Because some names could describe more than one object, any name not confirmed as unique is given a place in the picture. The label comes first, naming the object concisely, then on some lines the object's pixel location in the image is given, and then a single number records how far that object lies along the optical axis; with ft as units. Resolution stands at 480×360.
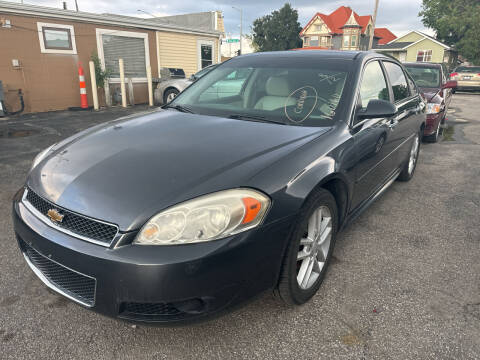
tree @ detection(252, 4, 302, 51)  212.64
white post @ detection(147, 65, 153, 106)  41.14
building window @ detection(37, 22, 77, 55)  34.09
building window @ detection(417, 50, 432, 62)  150.07
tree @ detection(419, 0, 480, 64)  132.67
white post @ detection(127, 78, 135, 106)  40.83
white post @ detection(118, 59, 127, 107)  38.40
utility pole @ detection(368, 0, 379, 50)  90.63
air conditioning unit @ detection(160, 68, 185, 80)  43.83
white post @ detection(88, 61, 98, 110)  36.43
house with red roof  203.00
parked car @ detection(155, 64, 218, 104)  35.64
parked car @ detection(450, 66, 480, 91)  62.54
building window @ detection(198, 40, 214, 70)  50.52
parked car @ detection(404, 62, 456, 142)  21.91
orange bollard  35.46
